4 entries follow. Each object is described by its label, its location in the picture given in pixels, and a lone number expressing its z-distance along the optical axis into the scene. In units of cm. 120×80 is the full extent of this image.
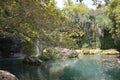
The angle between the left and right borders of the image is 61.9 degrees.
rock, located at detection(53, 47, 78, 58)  1216
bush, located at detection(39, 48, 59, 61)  1051
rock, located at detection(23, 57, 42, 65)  937
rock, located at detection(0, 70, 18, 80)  383
